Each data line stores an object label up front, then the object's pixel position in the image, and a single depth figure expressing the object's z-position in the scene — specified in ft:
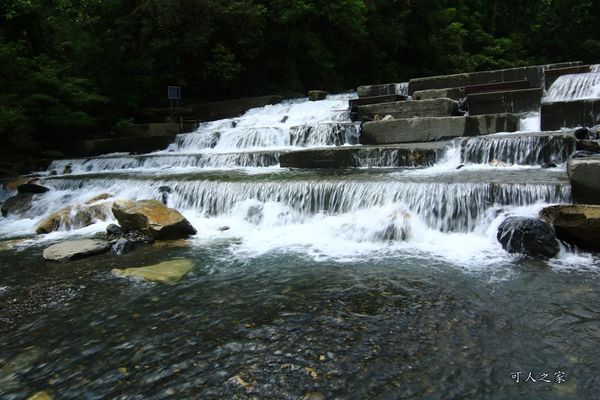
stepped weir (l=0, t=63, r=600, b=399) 9.73
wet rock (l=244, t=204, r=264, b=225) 24.29
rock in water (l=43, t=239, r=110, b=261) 19.75
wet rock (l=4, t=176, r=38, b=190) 35.97
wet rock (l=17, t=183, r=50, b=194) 33.40
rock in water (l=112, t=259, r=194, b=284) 16.35
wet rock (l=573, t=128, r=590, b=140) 23.96
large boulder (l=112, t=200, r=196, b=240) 22.30
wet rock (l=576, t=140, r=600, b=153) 22.87
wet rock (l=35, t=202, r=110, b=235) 26.58
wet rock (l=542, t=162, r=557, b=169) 23.83
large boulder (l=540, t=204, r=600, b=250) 15.85
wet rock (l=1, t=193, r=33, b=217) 31.98
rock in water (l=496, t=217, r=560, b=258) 16.21
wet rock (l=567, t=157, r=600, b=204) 17.22
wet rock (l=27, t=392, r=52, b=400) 9.23
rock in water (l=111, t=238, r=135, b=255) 20.63
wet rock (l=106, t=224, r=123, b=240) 22.94
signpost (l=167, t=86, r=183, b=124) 49.42
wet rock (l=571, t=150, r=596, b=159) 22.26
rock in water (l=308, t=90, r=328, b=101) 52.54
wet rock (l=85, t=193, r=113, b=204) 29.35
